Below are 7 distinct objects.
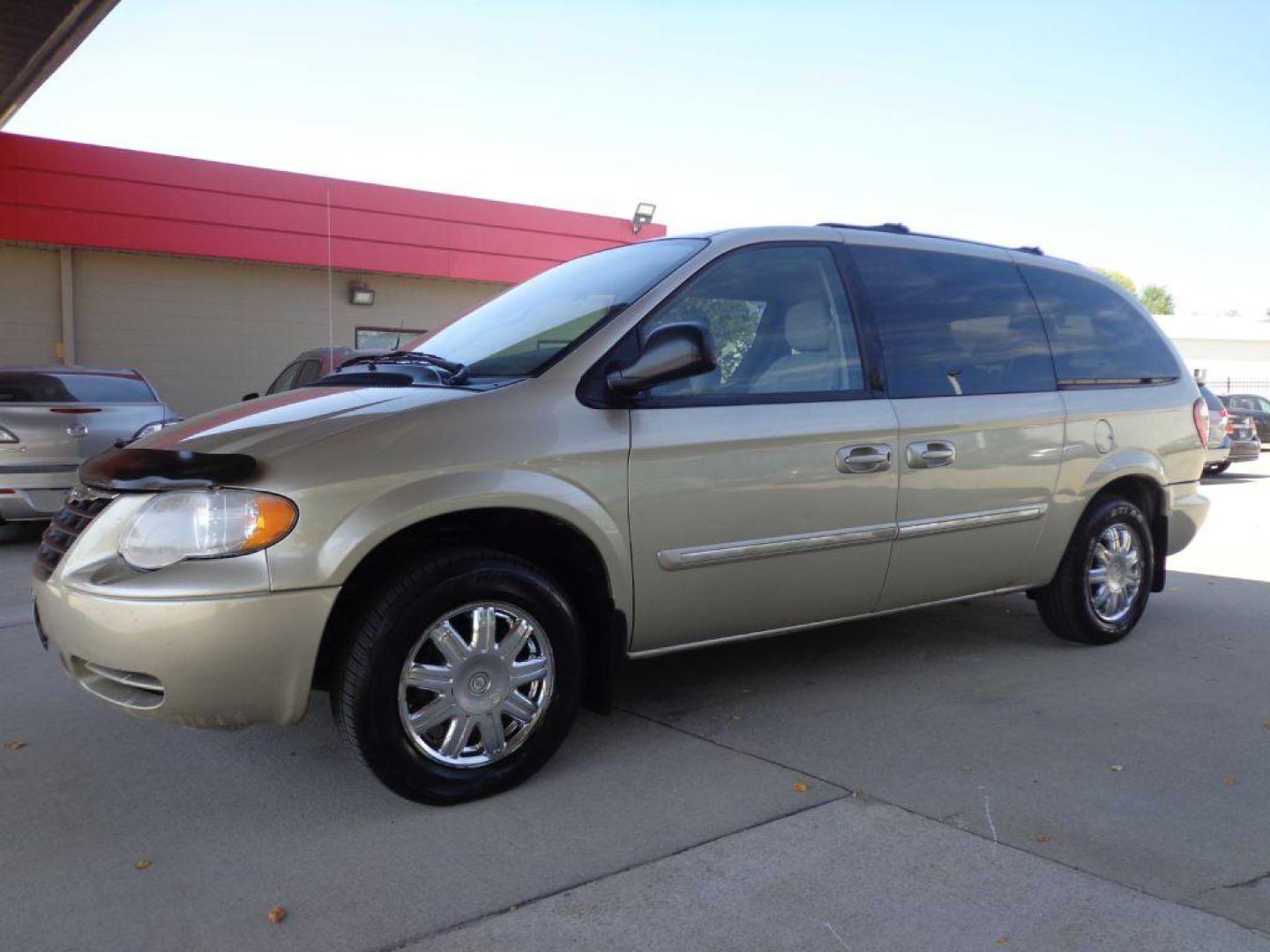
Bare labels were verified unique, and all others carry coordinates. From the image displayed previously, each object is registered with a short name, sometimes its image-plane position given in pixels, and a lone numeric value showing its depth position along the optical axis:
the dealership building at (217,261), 13.77
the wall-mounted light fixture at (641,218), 18.38
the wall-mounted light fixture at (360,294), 16.44
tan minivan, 3.05
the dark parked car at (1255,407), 21.45
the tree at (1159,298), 117.25
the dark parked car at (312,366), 9.57
